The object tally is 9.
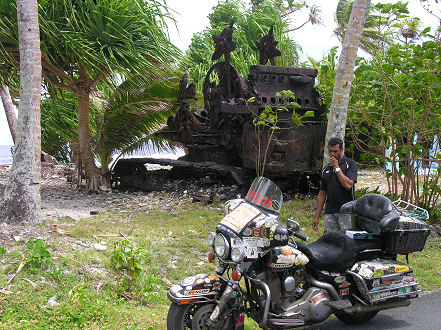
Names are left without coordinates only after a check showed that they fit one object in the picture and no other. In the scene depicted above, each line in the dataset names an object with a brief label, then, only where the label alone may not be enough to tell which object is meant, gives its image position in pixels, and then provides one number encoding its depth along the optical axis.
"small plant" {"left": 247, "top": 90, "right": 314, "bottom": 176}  9.11
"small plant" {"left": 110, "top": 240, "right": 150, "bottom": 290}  5.12
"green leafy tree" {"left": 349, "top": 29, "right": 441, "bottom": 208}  8.01
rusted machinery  10.90
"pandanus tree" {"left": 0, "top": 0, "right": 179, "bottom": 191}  10.48
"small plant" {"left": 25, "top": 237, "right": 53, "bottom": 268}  5.22
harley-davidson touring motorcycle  3.91
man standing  5.73
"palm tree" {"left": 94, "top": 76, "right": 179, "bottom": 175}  12.66
